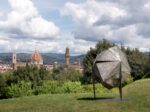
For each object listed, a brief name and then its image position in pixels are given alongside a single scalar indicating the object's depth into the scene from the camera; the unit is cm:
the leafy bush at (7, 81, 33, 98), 3690
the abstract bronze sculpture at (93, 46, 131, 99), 1649
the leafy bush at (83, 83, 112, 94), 2826
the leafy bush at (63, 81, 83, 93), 3135
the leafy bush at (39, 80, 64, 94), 3201
